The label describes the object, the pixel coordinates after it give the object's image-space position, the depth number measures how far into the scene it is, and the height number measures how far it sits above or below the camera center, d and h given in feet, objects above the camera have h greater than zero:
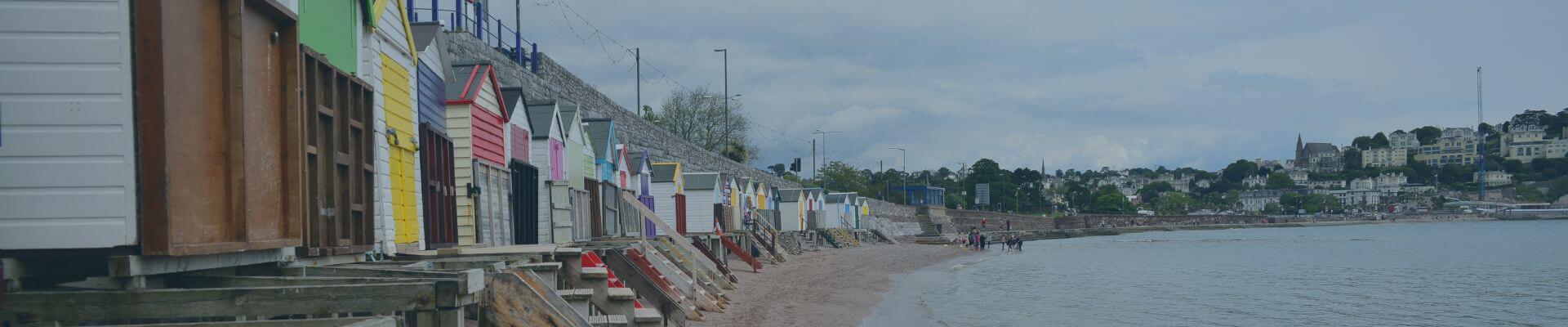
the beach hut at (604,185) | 77.10 -0.08
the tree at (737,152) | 283.38 +7.17
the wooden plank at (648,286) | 53.52 -5.02
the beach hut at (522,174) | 55.93 +0.62
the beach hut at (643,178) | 100.25 +0.41
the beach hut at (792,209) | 204.03 -5.72
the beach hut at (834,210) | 243.81 -7.29
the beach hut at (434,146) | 41.14 +1.64
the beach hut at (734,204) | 133.80 -3.18
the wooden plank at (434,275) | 21.30 -1.89
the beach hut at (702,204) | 124.06 -2.54
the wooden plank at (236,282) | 20.84 -1.73
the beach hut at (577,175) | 68.18 +0.61
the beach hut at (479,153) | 47.06 +1.54
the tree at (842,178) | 445.37 -0.30
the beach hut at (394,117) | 34.06 +2.40
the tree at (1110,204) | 645.51 -19.96
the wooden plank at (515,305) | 24.48 -2.66
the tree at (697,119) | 288.10 +16.47
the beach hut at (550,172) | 61.52 +0.72
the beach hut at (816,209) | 218.79 -6.44
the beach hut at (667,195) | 110.93 -1.29
